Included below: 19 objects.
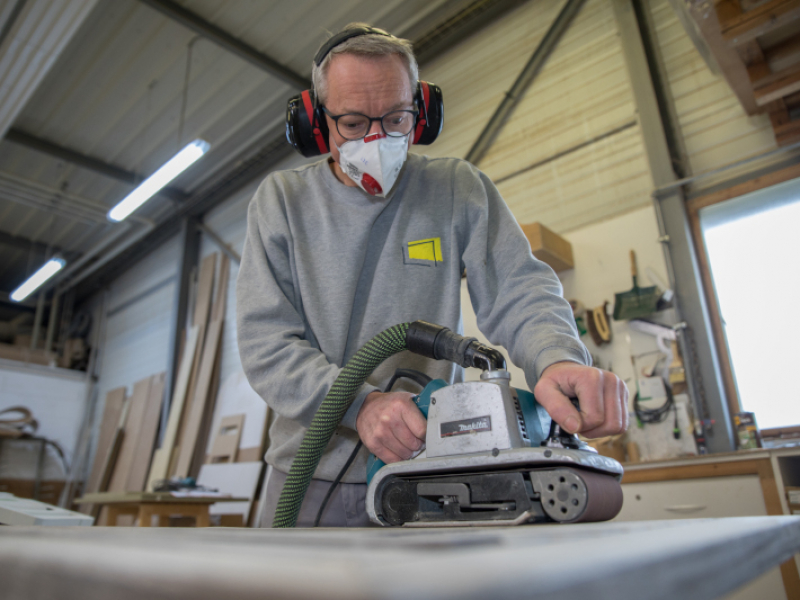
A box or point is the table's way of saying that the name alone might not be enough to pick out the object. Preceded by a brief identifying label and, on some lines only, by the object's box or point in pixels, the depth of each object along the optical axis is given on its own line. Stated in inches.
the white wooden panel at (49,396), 282.8
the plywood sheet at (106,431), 266.2
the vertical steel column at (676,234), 102.1
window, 102.3
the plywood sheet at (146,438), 231.8
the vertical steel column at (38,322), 312.0
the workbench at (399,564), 7.3
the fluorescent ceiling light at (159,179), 165.5
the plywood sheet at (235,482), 173.9
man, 39.8
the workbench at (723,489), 69.5
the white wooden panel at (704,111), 111.7
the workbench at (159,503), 116.5
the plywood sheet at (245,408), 187.0
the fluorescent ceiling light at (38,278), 239.9
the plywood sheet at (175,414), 217.2
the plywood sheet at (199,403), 210.4
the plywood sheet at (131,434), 244.4
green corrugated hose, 34.2
